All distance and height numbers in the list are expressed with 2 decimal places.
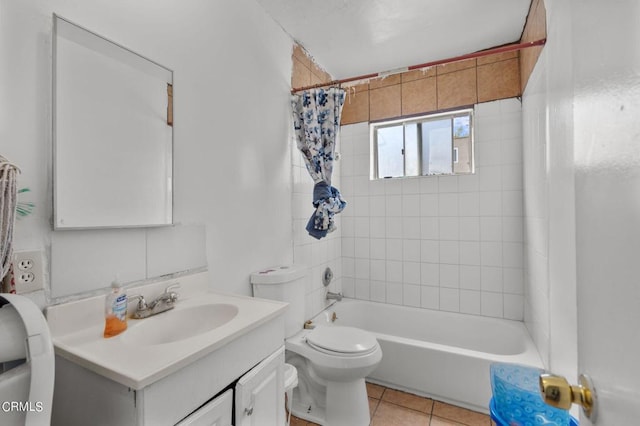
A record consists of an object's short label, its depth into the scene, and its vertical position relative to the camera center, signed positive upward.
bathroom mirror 0.94 +0.31
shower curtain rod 1.54 +0.91
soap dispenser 0.94 -0.31
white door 0.35 +0.02
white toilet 1.60 -0.81
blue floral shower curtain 2.02 +0.51
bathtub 1.79 -0.98
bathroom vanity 0.71 -0.44
